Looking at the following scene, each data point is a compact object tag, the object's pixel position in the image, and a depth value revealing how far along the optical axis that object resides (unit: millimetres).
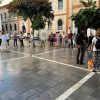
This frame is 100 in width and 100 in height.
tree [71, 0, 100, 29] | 6935
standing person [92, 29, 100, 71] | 4001
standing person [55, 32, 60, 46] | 9620
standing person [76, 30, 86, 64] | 4677
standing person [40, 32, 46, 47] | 12498
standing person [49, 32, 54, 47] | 9654
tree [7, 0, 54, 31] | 8772
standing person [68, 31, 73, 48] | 8794
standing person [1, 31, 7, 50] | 7831
